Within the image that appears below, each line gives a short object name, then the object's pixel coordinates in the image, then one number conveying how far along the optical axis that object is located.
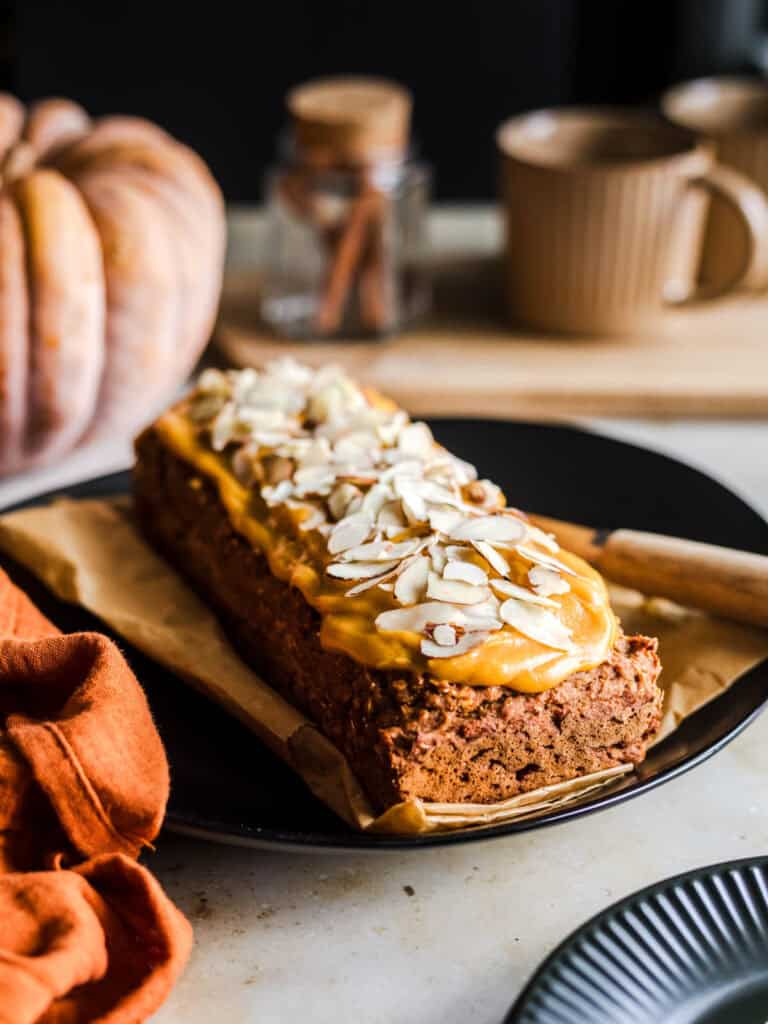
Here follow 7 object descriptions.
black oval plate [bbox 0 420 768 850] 0.52
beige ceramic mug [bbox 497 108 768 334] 0.79
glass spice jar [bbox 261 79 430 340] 0.80
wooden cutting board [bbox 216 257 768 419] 0.79
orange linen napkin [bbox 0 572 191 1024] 0.46
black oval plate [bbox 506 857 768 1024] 0.45
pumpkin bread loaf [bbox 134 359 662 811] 0.52
